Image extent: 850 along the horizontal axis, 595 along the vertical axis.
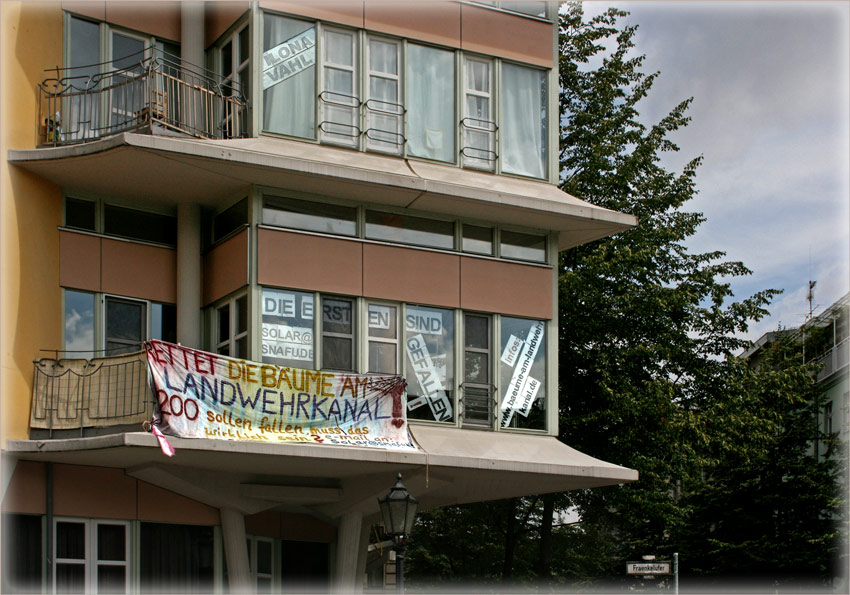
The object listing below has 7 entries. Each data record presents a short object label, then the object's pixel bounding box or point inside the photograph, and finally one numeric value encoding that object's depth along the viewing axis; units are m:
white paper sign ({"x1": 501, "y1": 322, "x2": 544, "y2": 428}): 24.89
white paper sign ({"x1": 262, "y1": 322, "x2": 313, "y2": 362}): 23.08
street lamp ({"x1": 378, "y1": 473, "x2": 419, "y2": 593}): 19.70
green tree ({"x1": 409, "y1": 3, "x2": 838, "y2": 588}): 32.41
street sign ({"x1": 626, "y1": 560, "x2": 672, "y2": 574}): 29.64
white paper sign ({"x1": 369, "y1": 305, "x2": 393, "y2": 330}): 24.11
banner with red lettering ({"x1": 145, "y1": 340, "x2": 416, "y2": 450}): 21.36
